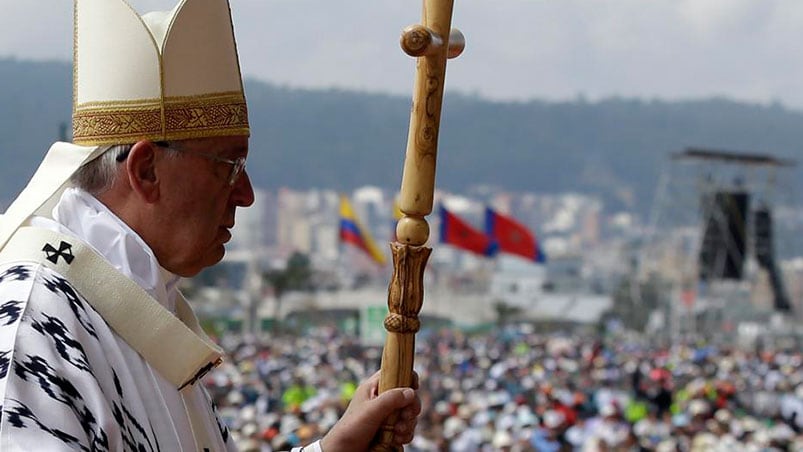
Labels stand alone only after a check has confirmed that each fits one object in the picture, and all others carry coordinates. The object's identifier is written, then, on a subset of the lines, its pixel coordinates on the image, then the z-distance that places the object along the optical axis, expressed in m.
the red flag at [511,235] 30.77
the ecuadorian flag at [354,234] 33.41
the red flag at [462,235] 29.05
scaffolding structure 44.76
